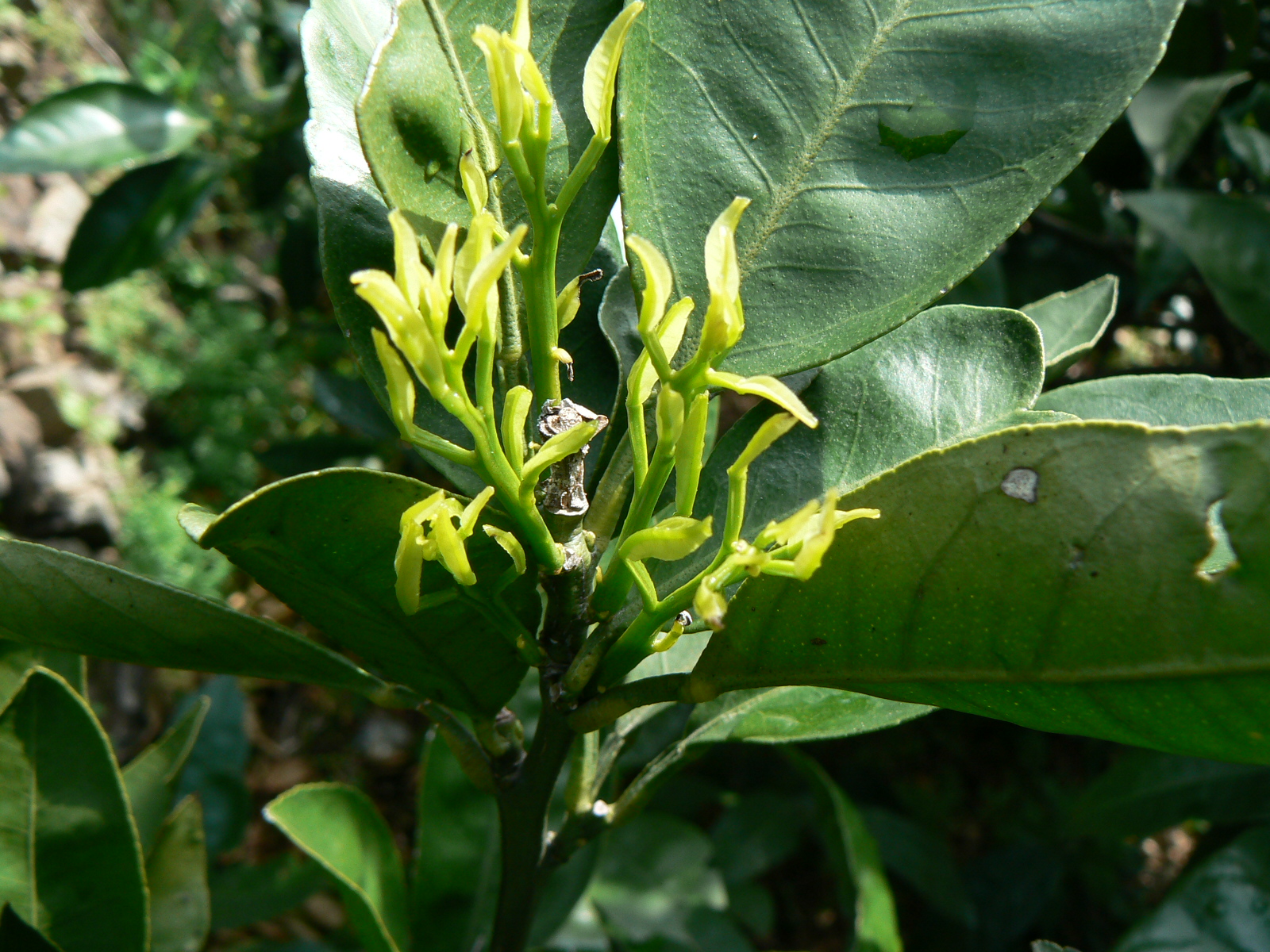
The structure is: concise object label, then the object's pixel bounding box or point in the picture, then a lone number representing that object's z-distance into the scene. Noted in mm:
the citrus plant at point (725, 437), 152
